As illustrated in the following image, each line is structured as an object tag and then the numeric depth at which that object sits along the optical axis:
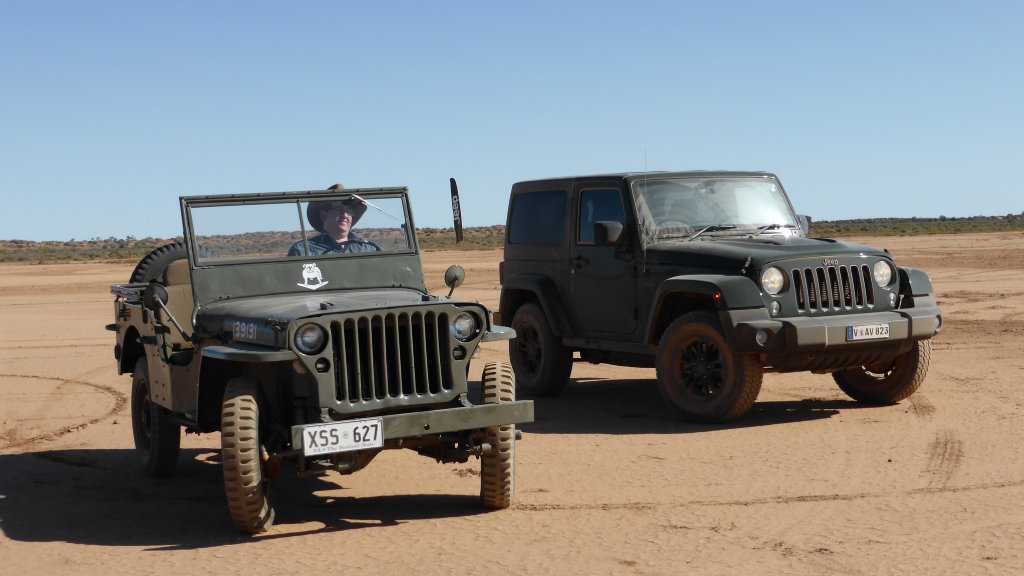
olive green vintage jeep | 6.64
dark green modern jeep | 9.86
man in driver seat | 8.41
